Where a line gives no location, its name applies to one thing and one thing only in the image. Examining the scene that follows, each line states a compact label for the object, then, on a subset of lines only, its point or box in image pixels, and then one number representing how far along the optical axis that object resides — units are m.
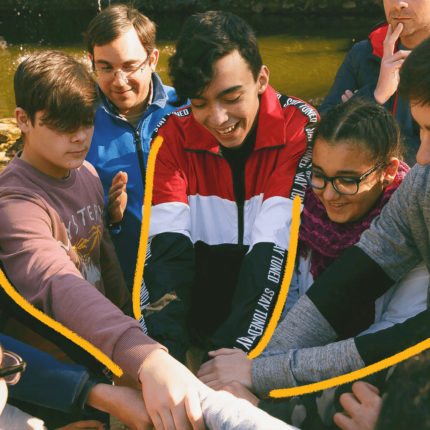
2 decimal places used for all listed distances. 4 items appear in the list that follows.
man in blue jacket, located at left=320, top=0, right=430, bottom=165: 2.17
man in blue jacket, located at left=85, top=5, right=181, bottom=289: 2.27
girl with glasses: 1.41
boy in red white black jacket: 1.61
